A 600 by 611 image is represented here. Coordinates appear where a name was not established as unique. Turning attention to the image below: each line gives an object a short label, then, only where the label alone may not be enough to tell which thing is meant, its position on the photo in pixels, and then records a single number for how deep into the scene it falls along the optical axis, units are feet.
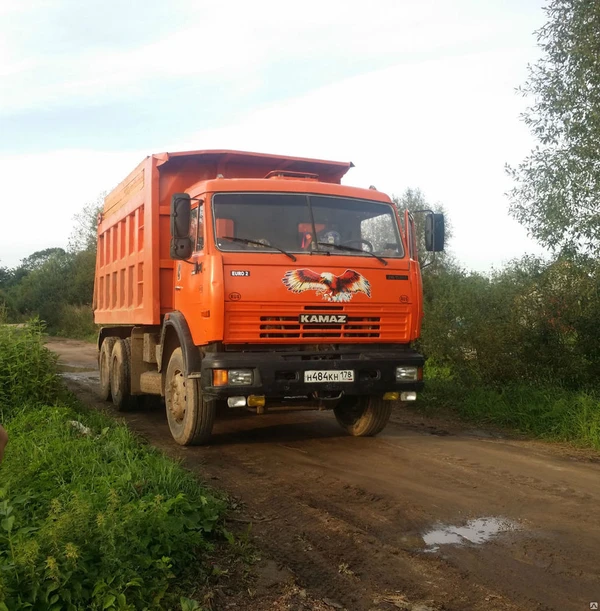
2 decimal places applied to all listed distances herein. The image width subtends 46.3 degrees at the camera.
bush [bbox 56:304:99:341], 103.58
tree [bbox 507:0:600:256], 31.86
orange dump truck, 21.45
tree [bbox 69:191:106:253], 136.56
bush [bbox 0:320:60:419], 26.02
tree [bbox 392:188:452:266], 102.71
